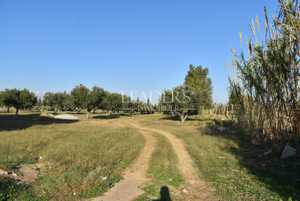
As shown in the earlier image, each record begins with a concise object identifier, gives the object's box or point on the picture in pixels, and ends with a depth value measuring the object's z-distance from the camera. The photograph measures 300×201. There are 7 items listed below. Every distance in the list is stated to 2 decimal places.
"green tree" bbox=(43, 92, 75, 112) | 65.36
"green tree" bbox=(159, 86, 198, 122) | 36.14
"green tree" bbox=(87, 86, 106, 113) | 49.35
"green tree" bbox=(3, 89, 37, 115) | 50.97
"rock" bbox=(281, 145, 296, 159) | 10.75
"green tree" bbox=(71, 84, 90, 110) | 48.61
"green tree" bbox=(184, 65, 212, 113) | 36.83
